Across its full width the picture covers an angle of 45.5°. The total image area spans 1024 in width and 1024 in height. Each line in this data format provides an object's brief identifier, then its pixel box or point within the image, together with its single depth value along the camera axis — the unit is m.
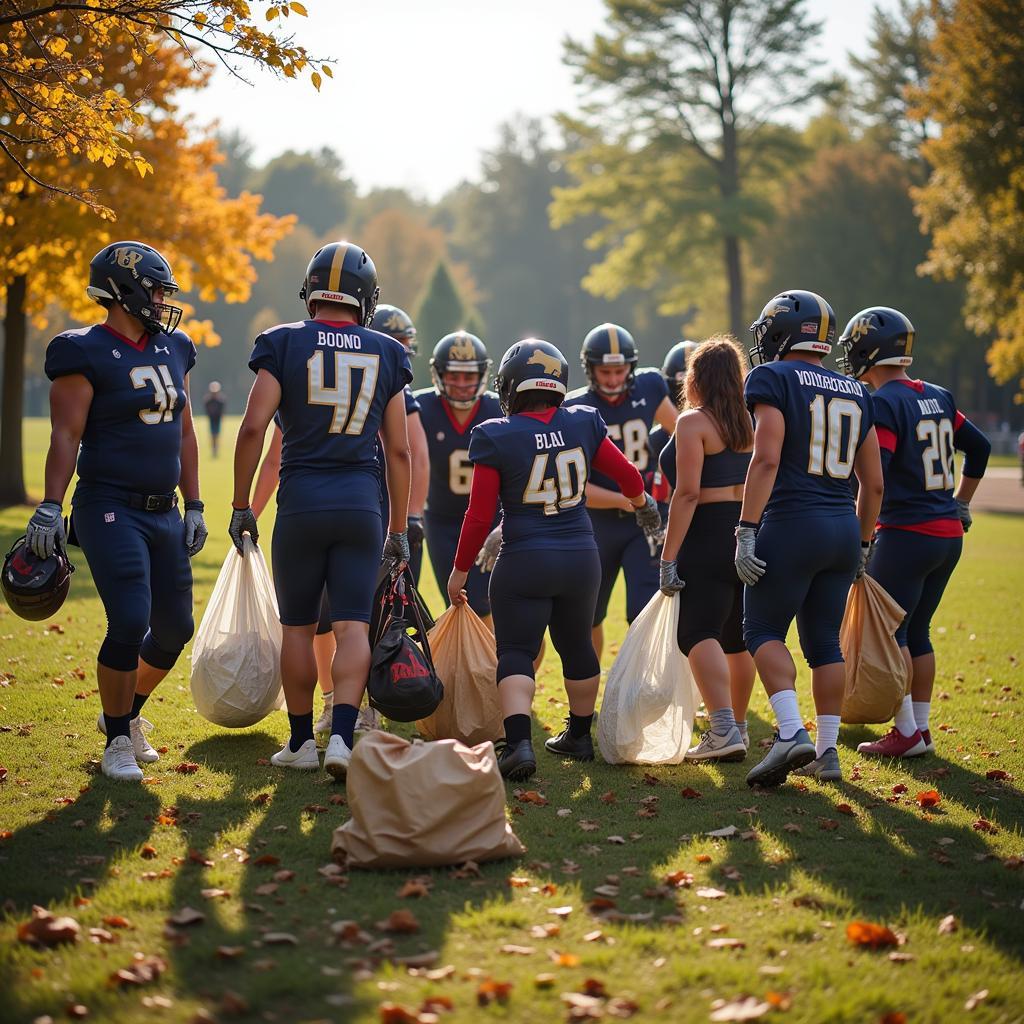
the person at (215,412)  36.81
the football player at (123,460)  5.76
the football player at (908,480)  6.79
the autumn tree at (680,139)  38.81
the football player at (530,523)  6.12
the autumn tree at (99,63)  6.77
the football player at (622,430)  7.87
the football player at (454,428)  7.96
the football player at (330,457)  5.79
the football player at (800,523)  5.95
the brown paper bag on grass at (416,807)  4.62
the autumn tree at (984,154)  25.52
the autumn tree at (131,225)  16.80
